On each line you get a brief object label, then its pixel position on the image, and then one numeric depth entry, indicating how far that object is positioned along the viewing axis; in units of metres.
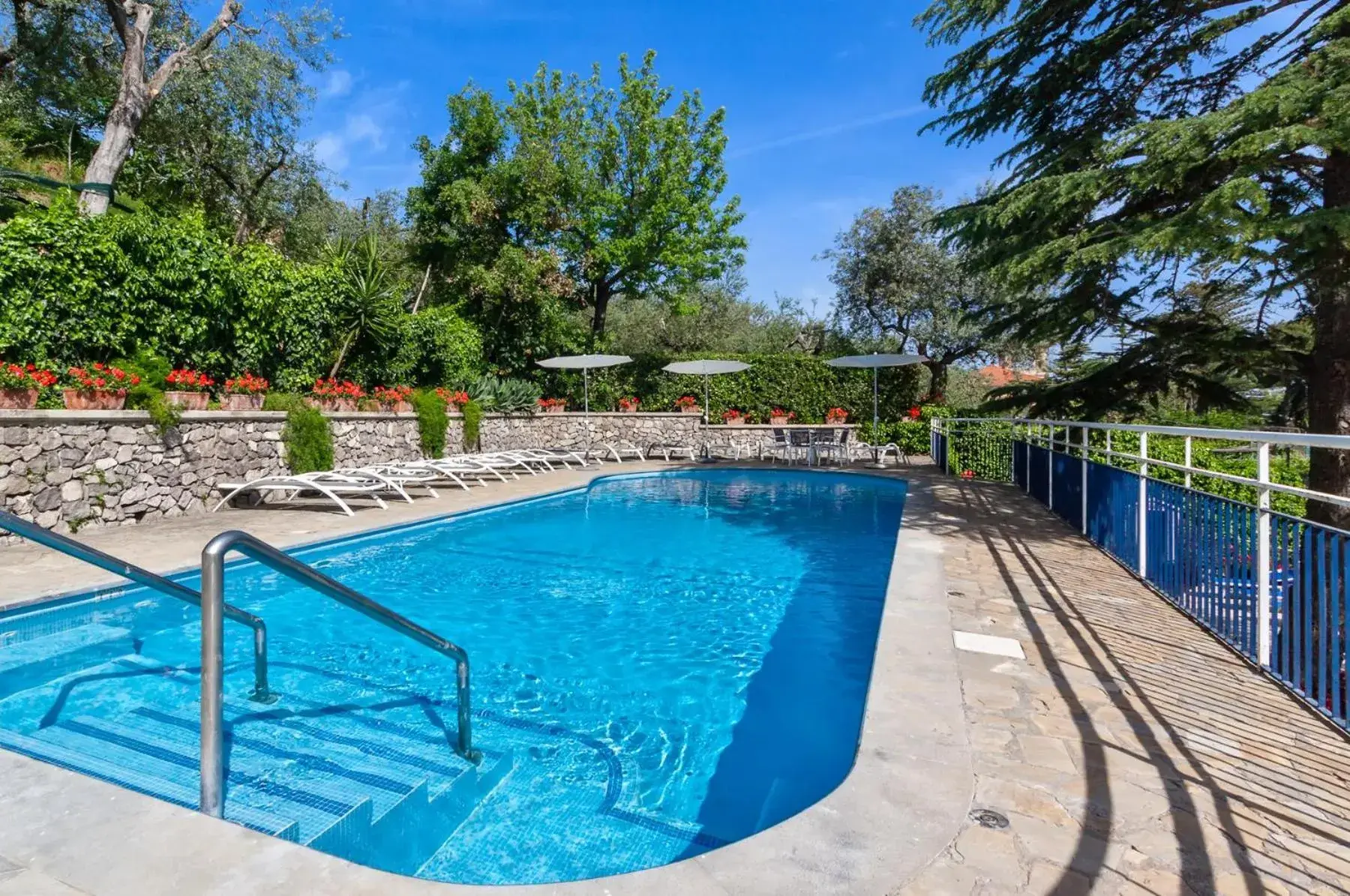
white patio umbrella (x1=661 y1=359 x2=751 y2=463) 18.77
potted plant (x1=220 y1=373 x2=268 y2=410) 10.24
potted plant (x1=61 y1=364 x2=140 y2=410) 8.08
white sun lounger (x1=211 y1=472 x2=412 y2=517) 9.30
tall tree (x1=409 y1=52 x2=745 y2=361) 20.73
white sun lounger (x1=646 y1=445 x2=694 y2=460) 20.03
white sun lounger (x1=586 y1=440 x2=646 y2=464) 18.53
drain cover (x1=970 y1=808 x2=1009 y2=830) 2.25
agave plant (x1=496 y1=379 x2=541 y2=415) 17.86
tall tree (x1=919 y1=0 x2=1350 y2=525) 5.86
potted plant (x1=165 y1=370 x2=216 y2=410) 9.27
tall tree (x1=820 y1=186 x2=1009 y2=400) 22.80
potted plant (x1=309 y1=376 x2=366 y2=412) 12.04
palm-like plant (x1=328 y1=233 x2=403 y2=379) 13.94
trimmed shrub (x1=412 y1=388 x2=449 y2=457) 14.63
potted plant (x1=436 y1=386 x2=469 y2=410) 15.65
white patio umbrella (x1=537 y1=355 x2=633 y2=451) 18.59
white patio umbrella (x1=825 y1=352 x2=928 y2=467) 17.12
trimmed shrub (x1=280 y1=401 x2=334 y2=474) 11.13
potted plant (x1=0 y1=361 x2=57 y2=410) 7.36
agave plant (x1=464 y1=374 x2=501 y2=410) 17.16
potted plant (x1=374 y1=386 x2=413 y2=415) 13.60
